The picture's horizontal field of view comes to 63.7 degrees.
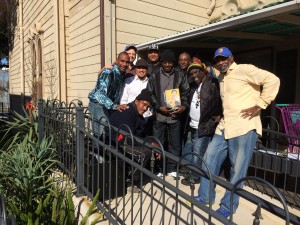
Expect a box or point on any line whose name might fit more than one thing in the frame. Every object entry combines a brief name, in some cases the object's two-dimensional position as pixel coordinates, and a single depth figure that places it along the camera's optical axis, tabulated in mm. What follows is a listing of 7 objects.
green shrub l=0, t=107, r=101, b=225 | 2407
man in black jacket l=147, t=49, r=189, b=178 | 3268
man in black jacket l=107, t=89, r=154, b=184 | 2941
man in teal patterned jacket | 3175
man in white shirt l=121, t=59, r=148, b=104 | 3511
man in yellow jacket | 2338
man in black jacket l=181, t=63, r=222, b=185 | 2856
